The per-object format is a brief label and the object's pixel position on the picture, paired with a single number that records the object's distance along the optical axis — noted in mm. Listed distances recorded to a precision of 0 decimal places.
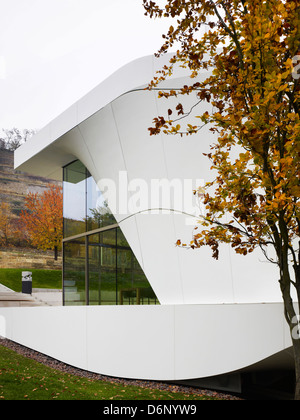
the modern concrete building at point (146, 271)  10336
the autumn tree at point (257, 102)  4930
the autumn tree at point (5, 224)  49019
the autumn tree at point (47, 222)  40812
